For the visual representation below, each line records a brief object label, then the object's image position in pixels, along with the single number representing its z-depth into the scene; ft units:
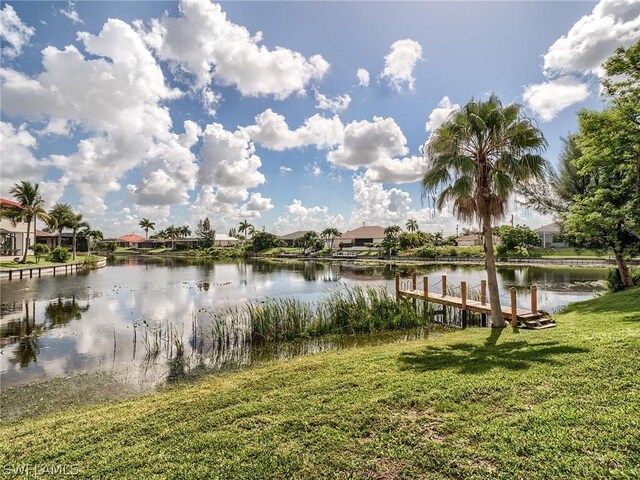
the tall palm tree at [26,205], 127.54
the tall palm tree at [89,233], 228.63
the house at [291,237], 320.93
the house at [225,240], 331.00
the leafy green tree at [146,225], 351.87
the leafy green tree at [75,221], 181.42
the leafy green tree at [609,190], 37.11
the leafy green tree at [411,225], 297.74
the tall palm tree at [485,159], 30.86
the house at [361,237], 282.36
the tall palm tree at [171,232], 332.80
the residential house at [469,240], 261.56
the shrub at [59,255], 136.26
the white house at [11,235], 140.36
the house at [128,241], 349.61
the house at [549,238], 197.57
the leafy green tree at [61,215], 178.91
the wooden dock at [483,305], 35.65
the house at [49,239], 229.66
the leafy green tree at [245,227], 346.74
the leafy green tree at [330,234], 302.66
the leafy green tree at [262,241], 259.60
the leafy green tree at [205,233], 309.40
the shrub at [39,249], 147.23
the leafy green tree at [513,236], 175.22
